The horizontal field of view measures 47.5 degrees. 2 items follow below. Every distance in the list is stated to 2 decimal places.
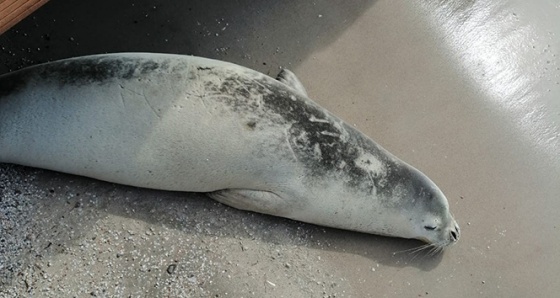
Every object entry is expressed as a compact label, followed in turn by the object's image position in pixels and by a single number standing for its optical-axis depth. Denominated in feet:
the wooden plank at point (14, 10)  6.87
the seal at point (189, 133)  8.39
